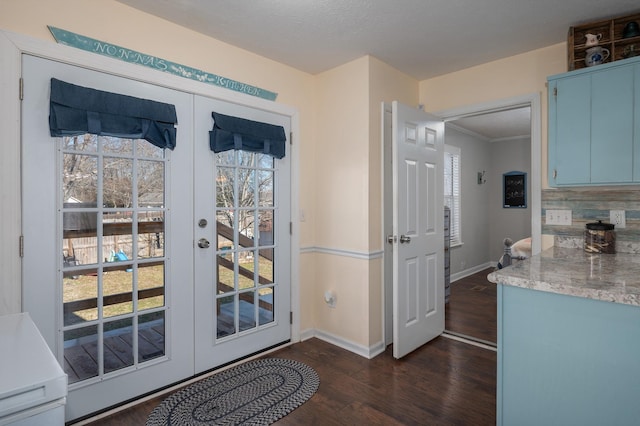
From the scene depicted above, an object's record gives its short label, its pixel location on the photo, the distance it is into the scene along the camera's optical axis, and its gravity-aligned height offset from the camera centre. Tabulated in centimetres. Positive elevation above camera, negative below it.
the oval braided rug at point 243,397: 198 -117
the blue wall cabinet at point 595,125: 204 +53
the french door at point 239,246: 246 -27
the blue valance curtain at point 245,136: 249 +58
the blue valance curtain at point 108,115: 184 +56
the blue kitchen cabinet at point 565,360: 135 -63
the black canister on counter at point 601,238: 225 -18
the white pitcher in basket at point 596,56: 219 +99
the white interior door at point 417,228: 273 -15
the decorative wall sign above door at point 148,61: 190 +95
